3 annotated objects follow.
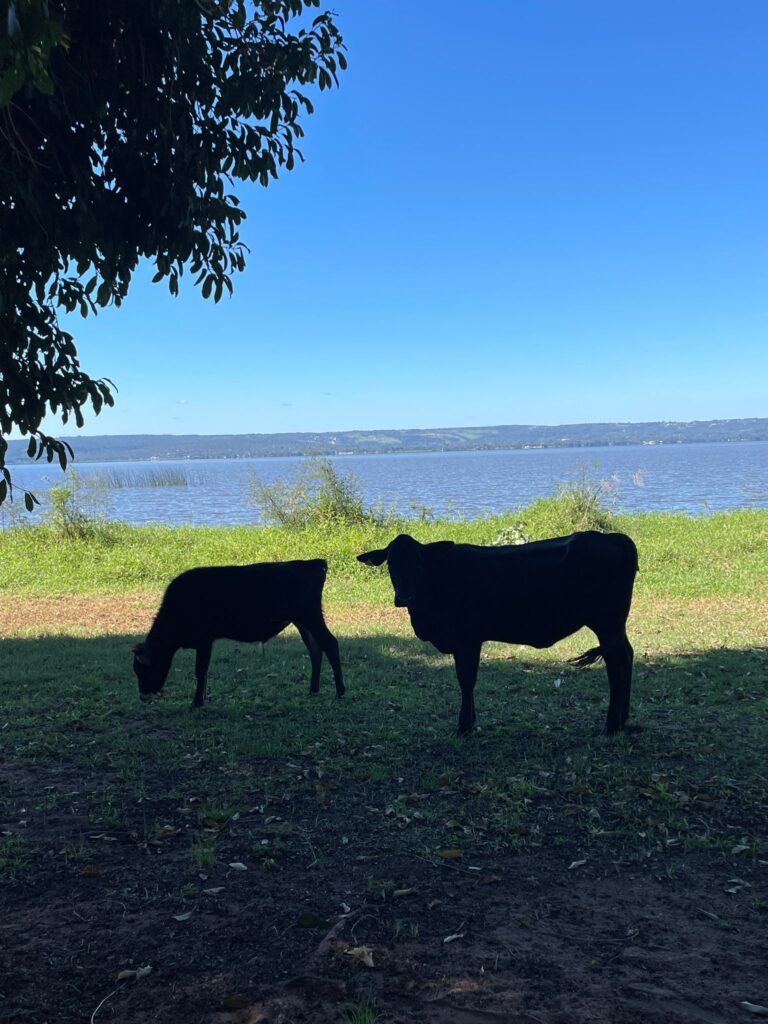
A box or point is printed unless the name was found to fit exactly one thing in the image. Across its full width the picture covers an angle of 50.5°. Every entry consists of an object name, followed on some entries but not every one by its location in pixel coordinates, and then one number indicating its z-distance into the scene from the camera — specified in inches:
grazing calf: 322.0
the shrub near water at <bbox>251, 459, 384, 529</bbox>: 944.9
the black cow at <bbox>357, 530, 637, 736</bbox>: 280.7
